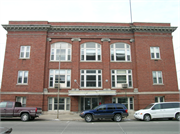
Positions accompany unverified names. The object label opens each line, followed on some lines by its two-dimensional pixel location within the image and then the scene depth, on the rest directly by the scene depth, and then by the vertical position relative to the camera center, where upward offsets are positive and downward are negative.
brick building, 20.78 +3.01
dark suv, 14.59 -2.54
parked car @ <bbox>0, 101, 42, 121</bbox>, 14.78 -2.36
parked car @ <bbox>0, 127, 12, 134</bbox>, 5.20 -1.49
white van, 14.87 -2.46
